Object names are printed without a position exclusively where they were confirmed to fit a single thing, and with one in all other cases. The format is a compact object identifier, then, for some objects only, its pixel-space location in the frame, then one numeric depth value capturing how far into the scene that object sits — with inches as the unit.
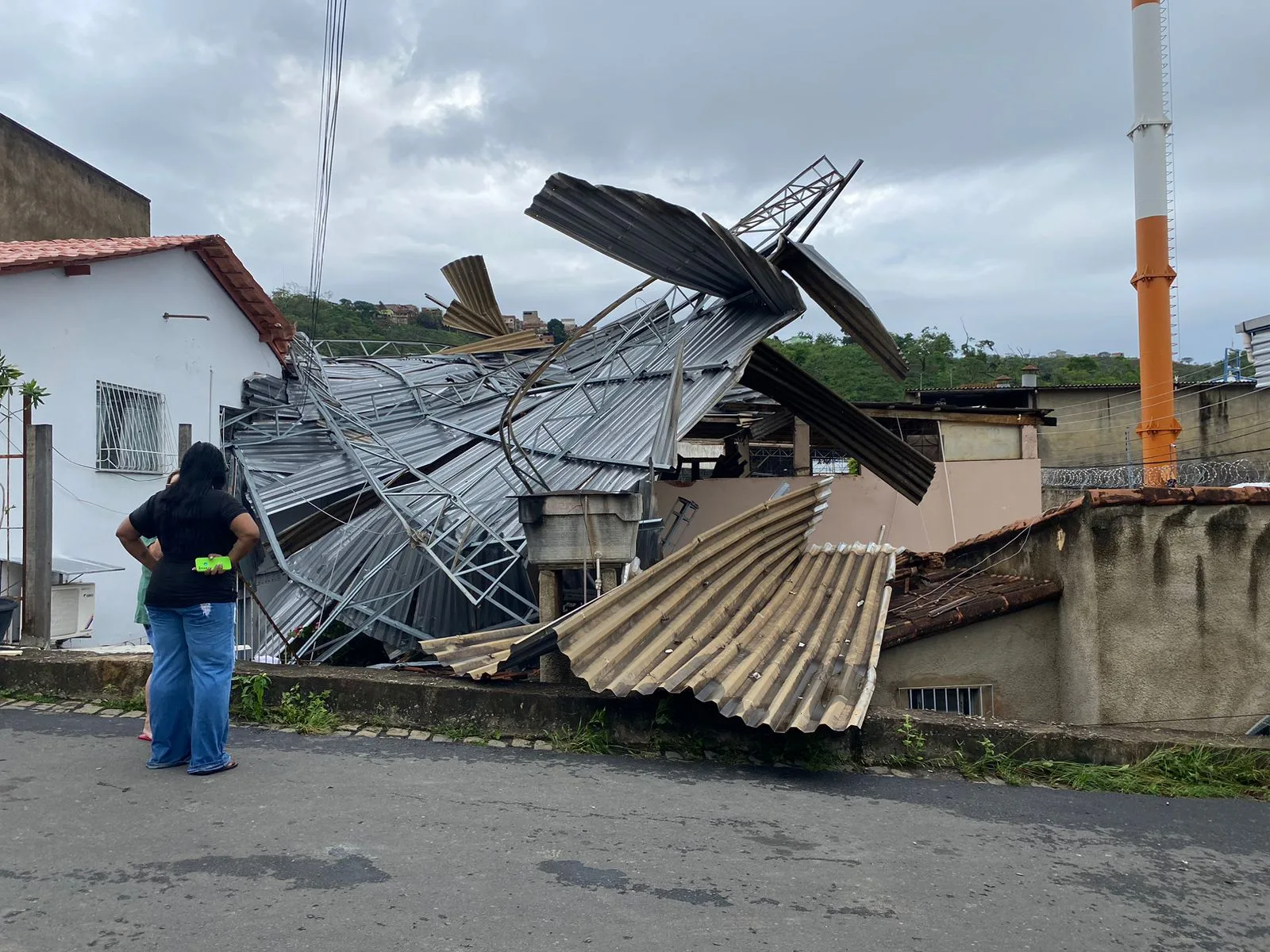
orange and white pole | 990.4
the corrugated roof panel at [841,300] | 420.5
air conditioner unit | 335.6
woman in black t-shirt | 174.2
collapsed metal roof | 346.9
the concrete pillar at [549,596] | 259.1
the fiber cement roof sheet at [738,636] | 207.2
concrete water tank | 257.3
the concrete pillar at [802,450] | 597.3
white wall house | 365.1
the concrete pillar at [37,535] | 259.4
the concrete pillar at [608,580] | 260.8
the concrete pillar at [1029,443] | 647.8
